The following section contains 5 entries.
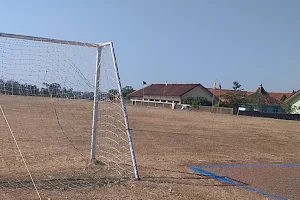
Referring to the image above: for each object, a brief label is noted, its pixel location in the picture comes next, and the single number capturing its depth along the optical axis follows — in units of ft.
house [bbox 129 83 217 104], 248.52
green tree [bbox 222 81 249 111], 222.89
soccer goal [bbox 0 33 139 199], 23.84
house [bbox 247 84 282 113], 225.97
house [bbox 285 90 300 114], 223.71
